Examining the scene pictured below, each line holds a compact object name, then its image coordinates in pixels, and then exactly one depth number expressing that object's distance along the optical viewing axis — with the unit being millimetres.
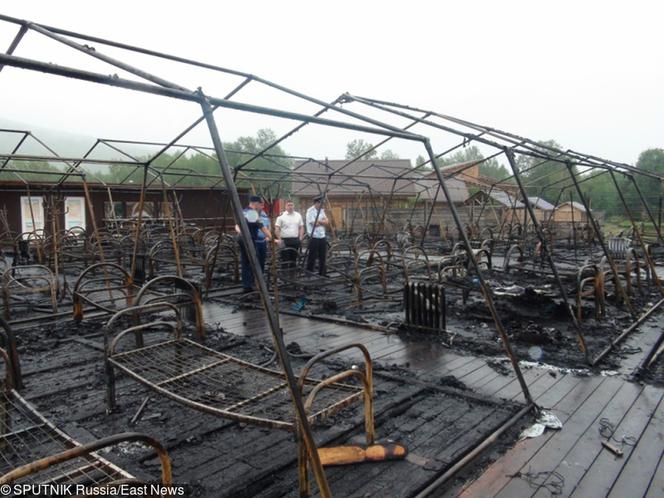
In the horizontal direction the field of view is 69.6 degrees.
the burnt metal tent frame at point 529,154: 4613
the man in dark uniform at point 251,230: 7805
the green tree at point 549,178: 41812
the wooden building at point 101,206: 17469
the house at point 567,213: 31541
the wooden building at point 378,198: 23594
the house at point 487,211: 24419
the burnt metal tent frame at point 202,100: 1997
